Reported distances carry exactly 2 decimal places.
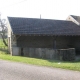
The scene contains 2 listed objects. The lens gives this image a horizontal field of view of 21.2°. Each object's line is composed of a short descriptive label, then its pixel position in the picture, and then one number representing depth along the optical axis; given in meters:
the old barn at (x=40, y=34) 25.57
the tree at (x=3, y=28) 47.19
